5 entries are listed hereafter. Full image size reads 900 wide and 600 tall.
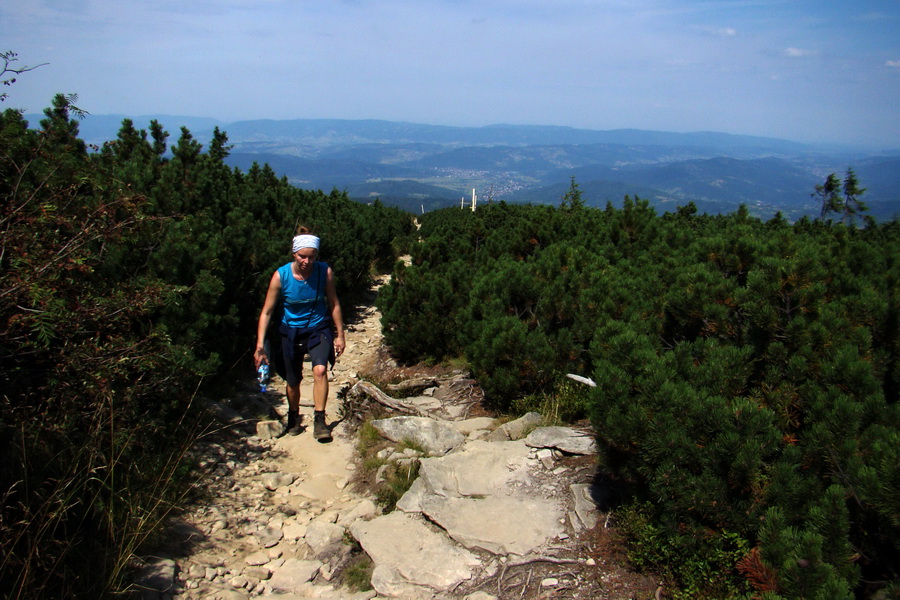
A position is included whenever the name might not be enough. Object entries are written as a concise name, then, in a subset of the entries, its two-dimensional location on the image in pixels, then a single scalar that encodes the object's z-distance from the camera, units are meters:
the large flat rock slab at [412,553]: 3.06
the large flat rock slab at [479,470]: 3.88
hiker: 4.75
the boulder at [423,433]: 4.75
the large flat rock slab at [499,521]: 3.24
